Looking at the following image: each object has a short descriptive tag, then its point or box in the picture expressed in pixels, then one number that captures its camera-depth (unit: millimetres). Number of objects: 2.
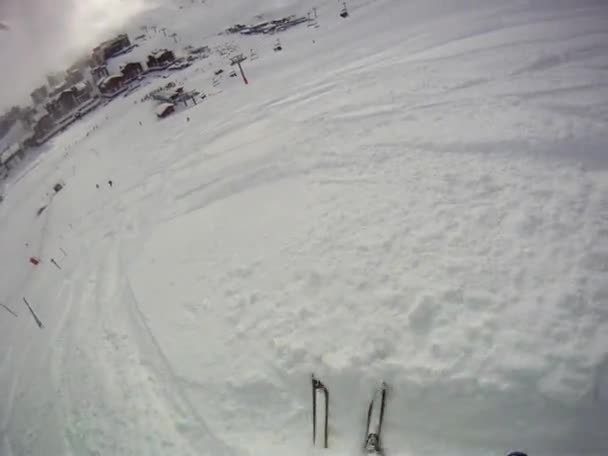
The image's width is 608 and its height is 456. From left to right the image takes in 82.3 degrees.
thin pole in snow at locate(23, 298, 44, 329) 15792
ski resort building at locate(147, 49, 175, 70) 50844
